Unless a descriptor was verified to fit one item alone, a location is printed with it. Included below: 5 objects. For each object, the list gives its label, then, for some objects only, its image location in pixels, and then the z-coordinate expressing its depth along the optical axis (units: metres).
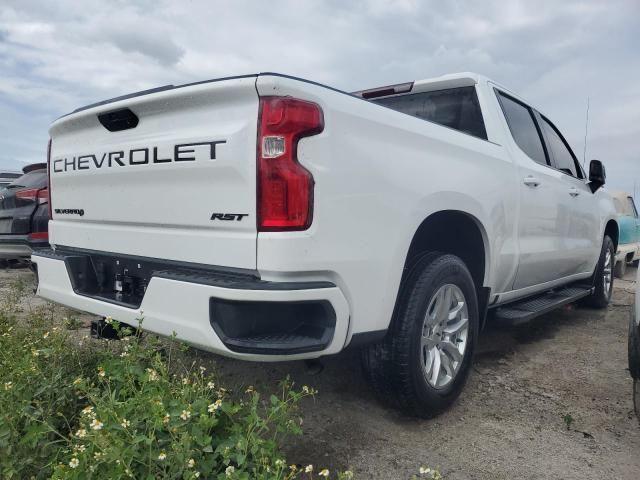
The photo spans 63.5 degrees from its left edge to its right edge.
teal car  8.63
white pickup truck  1.96
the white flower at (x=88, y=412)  1.90
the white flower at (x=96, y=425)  1.73
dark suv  5.76
